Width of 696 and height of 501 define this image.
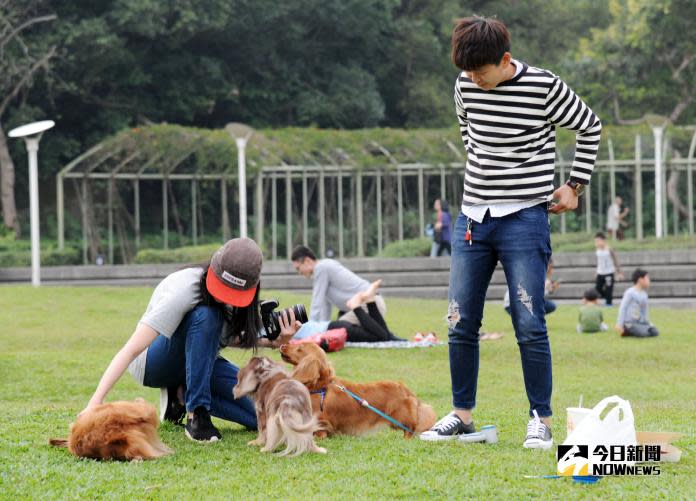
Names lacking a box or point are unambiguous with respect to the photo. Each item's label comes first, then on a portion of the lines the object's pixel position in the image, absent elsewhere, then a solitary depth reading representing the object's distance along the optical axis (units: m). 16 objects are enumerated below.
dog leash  5.93
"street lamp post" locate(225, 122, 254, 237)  21.39
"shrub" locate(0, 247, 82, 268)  26.19
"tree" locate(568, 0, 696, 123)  33.44
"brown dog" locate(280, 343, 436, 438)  5.87
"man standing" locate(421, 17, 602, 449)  5.07
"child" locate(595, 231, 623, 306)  18.48
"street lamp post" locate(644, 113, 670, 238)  25.08
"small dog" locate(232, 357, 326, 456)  5.26
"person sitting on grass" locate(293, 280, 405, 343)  11.96
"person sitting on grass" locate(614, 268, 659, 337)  14.20
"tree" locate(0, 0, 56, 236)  30.61
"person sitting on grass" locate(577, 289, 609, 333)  14.50
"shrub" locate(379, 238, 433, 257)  25.66
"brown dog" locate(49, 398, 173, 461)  5.11
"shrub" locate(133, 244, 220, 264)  24.42
